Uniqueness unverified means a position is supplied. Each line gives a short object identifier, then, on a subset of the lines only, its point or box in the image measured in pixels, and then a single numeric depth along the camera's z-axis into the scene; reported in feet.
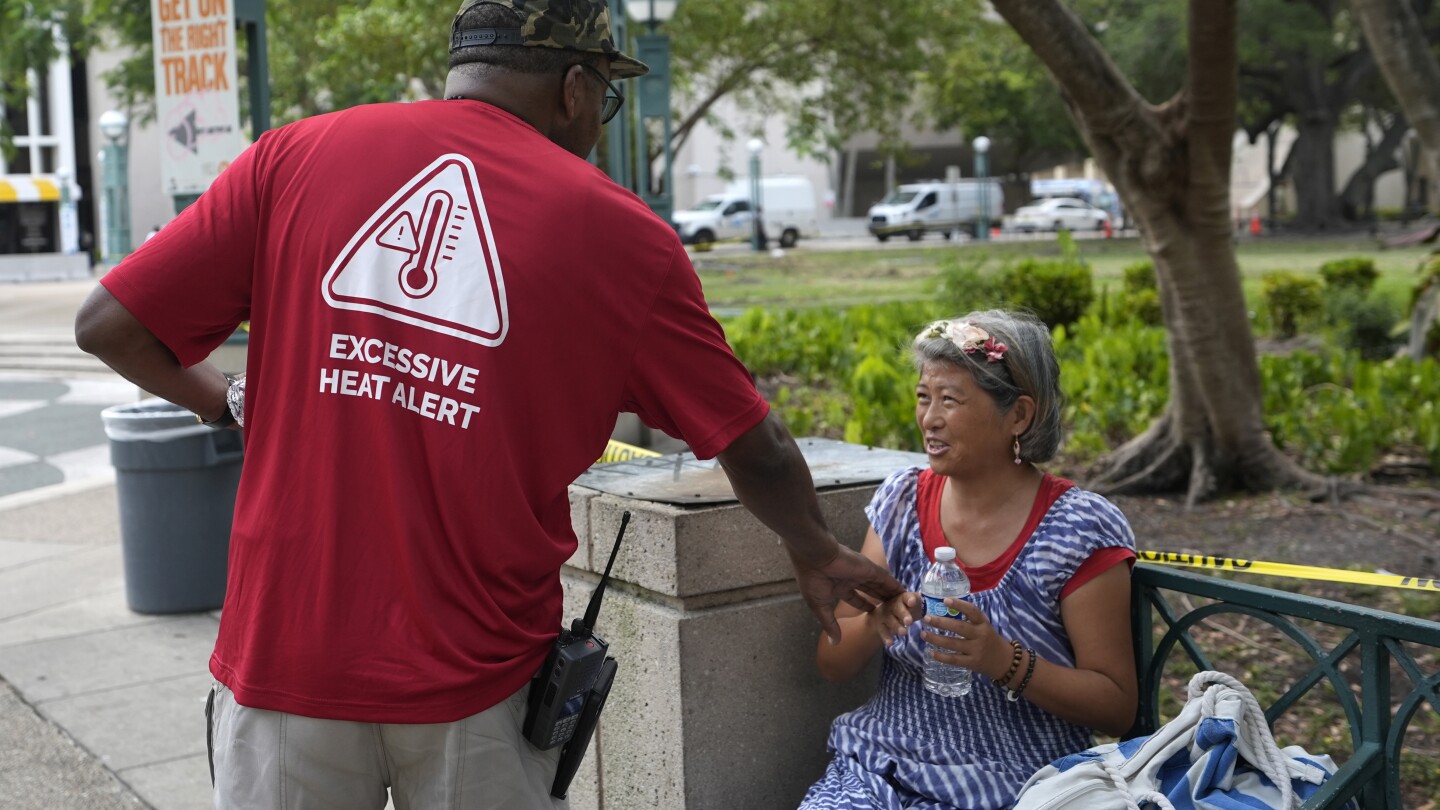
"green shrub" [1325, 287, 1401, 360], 46.88
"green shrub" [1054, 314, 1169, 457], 28.55
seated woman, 9.00
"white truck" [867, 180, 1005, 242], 175.01
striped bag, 7.79
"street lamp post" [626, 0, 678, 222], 40.19
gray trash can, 21.58
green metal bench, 7.89
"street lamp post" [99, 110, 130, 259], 84.74
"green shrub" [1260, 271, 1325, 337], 51.47
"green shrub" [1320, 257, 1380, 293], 55.88
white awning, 135.64
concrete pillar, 9.81
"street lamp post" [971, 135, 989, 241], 165.27
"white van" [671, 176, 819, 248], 165.27
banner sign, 23.04
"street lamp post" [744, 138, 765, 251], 151.23
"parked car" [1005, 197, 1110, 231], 176.95
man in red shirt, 6.63
